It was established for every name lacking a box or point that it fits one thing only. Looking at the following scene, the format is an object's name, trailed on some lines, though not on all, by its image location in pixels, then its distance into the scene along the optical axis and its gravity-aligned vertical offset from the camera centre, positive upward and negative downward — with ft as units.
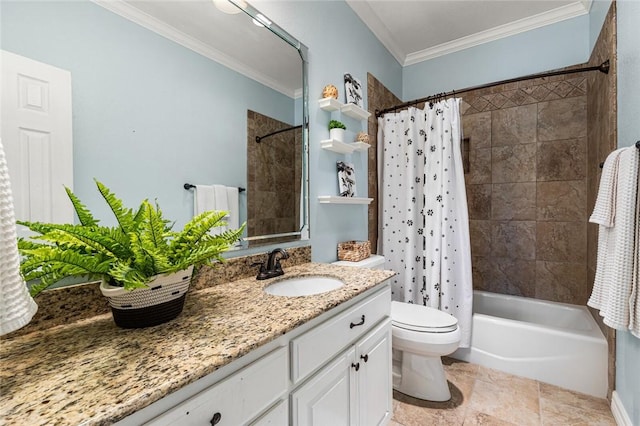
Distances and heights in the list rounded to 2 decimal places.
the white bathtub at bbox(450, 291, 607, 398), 5.69 -3.00
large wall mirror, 2.81 +1.42
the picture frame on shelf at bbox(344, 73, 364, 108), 6.60 +2.84
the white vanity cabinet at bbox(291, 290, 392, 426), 2.94 -1.98
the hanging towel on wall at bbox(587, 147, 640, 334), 4.02 -0.45
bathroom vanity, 1.64 -1.07
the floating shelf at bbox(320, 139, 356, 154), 5.93 +1.37
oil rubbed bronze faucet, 4.36 -0.89
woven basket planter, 2.43 -0.81
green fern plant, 2.18 -0.35
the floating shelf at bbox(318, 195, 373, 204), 5.87 +0.22
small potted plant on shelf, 6.00 +1.69
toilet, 5.26 -2.57
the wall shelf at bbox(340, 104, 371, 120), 6.23 +2.24
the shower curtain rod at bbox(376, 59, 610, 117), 5.62 +2.87
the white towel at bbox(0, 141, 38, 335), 1.65 -0.38
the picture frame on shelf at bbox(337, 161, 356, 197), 6.45 +0.68
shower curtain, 6.84 -0.03
